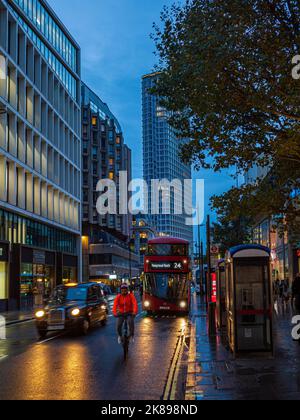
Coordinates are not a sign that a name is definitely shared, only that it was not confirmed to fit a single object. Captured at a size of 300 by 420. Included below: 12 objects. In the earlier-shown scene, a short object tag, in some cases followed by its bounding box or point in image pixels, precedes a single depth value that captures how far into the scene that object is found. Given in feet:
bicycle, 46.57
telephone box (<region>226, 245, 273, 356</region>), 42.73
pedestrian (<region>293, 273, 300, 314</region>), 57.21
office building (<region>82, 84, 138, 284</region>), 317.01
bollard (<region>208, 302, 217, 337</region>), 60.64
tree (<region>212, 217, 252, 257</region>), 166.61
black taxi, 63.36
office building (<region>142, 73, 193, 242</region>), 608.19
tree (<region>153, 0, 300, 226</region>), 41.19
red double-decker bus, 98.37
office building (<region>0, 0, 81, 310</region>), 139.85
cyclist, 47.55
